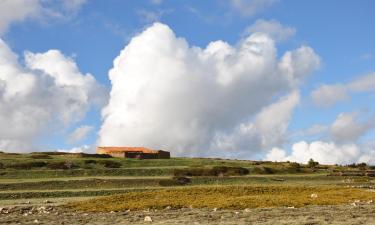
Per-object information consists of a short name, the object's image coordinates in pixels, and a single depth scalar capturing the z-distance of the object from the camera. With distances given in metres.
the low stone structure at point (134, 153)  93.56
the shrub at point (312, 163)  85.96
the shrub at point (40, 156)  77.85
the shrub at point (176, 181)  54.52
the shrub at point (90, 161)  70.19
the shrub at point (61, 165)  64.89
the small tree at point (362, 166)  85.51
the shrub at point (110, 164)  68.25
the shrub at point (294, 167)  73.31
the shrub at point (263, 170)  69.06
